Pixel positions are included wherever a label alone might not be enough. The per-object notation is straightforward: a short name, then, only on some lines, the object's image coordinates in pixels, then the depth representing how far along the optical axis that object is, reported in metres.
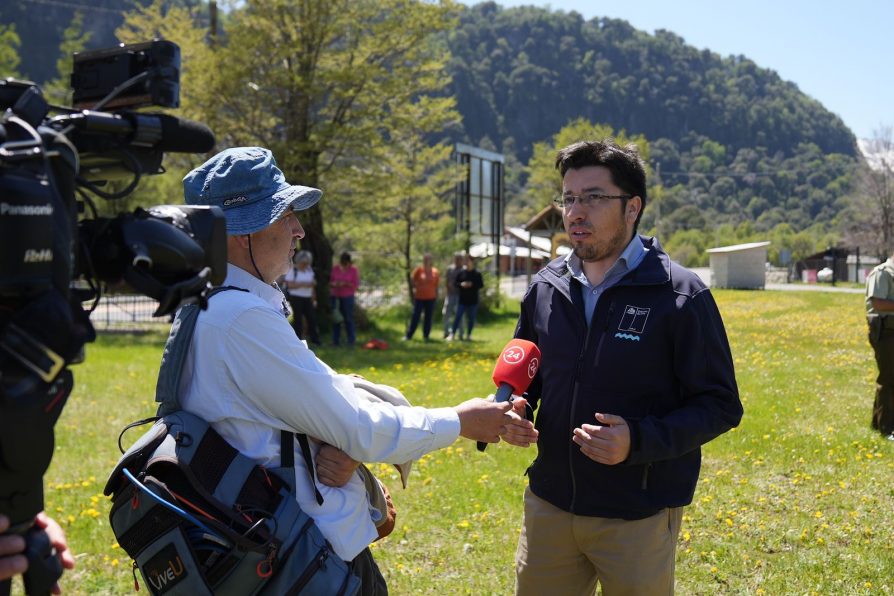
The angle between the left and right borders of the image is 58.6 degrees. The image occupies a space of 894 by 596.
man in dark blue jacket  3.10
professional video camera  1.46
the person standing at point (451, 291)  19.12
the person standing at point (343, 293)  18.17
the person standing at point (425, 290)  18.69
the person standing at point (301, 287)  17.16
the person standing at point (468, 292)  18.62
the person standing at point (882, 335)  8.11
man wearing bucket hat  2.34
